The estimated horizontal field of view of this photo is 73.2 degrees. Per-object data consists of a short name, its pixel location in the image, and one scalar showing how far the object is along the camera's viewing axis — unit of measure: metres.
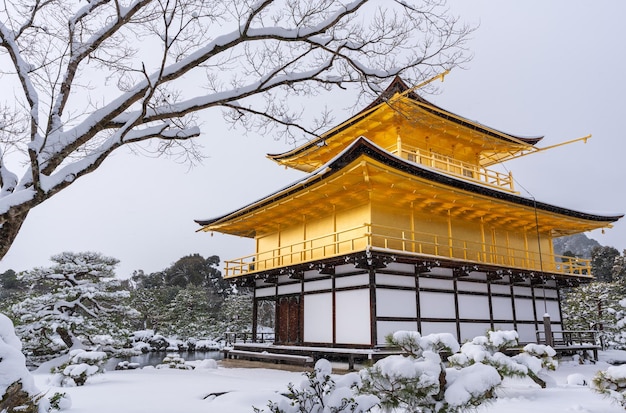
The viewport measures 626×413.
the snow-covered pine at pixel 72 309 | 16.52
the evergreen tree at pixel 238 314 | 33.25
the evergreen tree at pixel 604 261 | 45.22
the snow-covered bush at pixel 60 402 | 5.92
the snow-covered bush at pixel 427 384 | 4.61
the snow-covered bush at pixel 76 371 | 9.21
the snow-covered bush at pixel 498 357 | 6.92
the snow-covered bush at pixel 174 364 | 13.98
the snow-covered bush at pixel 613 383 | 5.63
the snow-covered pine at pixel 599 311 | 20.55
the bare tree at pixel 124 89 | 5.09
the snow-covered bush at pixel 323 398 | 4.22
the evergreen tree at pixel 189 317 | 31.94
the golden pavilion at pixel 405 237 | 12.89
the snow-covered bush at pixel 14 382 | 4.23
